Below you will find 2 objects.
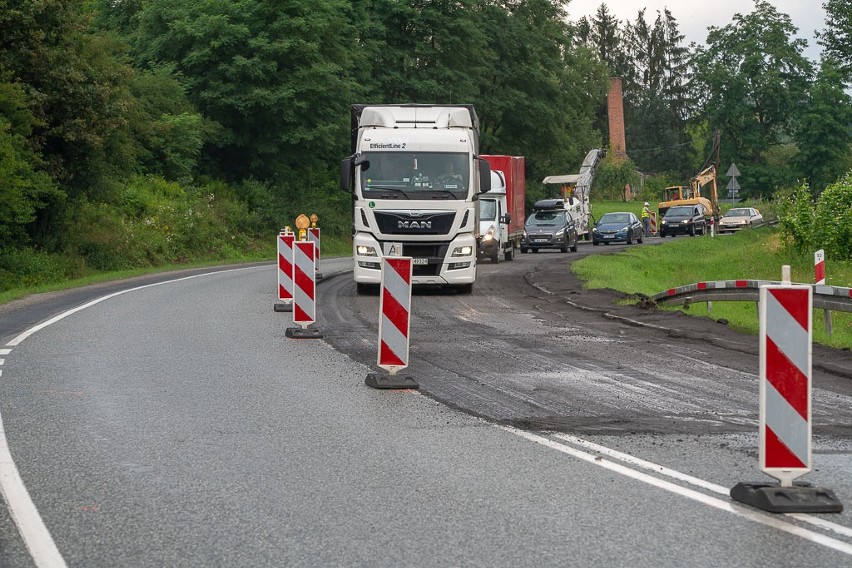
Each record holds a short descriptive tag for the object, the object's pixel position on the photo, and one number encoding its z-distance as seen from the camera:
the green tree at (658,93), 133.12
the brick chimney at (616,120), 120.44
